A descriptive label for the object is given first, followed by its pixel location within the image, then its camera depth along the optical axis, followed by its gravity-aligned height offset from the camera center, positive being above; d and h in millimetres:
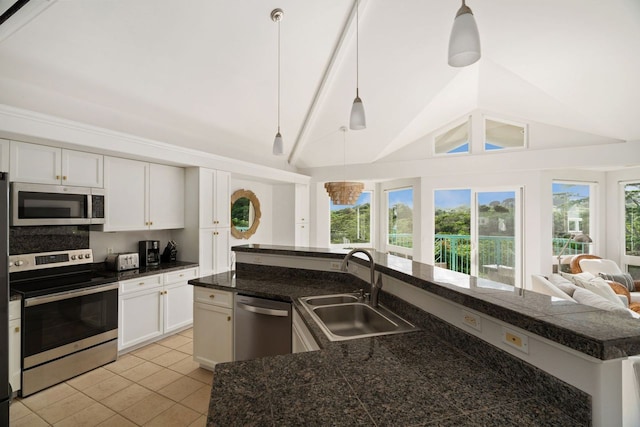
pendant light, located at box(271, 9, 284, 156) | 2510 +1633
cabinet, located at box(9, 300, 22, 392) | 2332 -1005
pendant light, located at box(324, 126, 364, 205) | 4340 +325
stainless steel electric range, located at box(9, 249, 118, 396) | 2453 -897
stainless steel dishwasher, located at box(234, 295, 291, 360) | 2186 -852
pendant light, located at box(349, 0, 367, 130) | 2250 +721
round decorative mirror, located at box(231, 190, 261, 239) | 5137 -6
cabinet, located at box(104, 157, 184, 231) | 3223 +207
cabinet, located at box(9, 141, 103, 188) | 2545 +431
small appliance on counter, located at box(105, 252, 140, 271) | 3320 -527
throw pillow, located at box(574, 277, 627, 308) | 3233 -825
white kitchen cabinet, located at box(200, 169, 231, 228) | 3955 +203
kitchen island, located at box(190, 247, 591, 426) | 847 -563
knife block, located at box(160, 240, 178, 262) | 3920 -511
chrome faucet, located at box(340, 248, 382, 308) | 1993 -470
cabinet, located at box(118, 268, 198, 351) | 3131 -1032
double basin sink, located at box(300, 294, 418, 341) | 1876 -642
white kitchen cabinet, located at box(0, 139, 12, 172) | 2445 +470
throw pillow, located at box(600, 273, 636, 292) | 4297 -911
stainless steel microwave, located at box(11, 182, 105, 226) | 2557 +78
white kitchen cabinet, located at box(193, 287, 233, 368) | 2553 -974
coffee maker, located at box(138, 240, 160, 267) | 3660 -463
